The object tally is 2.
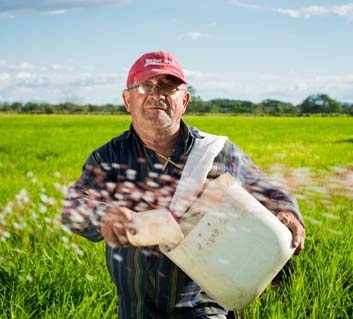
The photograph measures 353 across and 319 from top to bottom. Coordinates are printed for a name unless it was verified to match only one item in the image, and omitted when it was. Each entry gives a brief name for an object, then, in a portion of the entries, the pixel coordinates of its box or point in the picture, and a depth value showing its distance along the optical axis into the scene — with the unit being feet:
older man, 6.35
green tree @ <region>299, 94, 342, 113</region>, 170.19
